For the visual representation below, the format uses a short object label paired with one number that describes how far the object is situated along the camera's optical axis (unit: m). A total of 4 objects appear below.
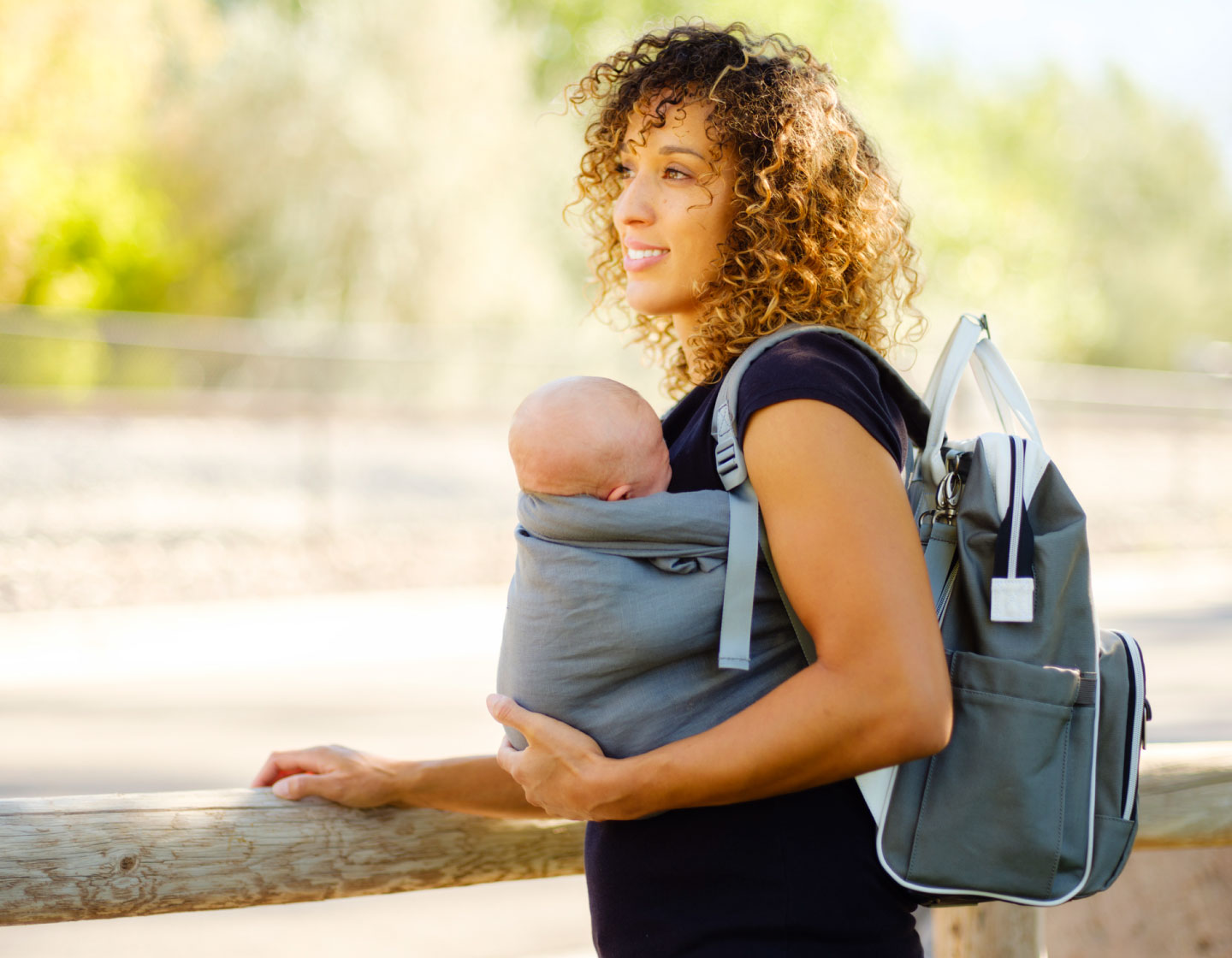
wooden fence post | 3.28
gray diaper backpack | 2.72
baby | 2.72
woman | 2.65
